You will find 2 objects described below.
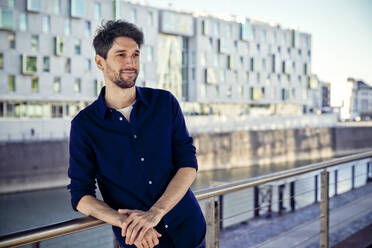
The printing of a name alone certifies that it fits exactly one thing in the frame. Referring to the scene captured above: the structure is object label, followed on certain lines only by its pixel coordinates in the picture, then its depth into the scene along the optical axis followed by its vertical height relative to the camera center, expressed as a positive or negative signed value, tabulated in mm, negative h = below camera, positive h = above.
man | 1728 -165
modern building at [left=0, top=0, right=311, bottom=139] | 33688 +5359
